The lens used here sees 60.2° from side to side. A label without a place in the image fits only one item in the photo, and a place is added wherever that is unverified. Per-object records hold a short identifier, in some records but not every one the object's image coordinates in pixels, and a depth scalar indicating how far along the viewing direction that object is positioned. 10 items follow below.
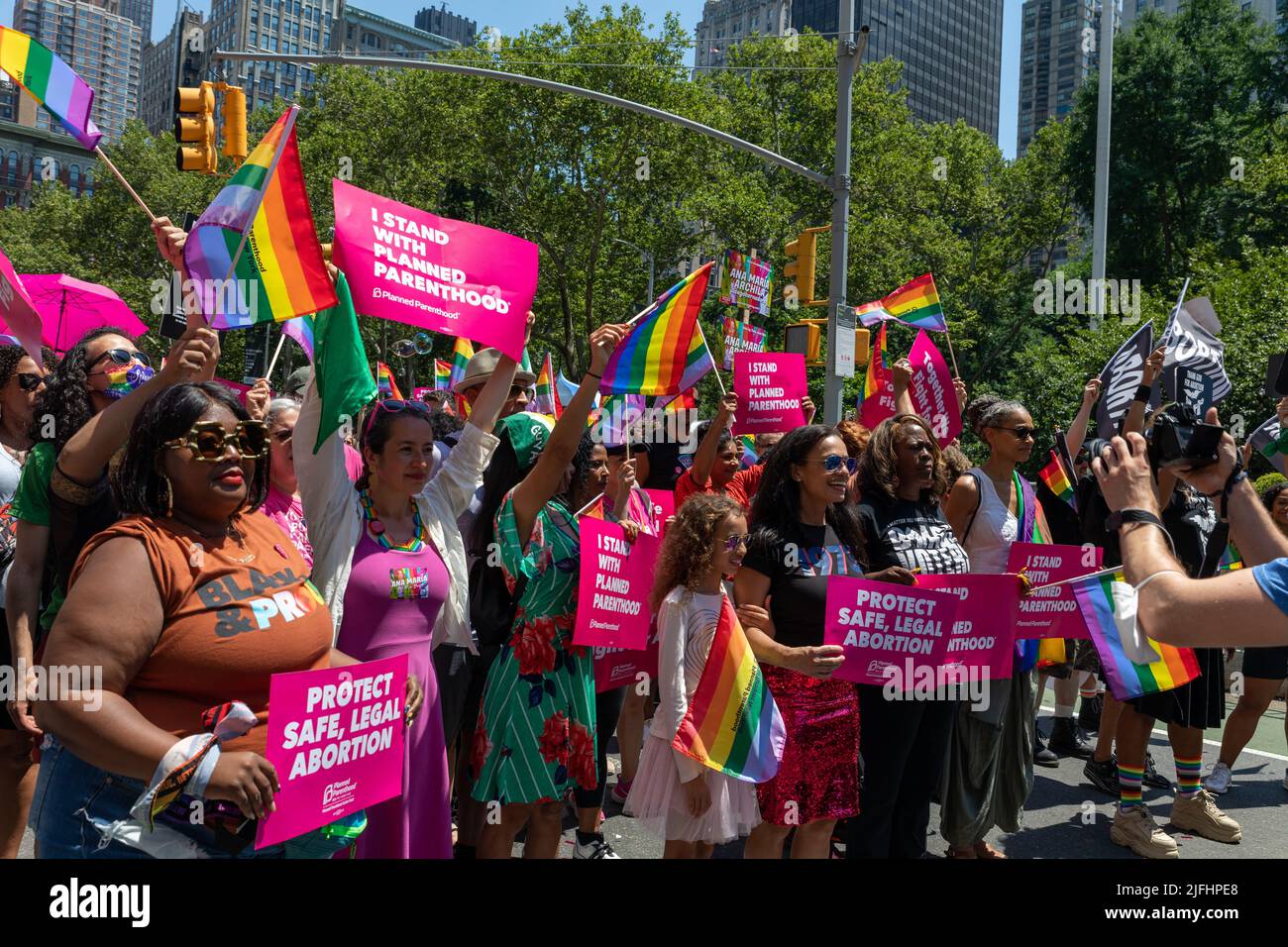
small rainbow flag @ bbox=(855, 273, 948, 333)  9.43
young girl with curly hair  3.89
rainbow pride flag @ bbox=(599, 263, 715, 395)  5.73
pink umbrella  6.70
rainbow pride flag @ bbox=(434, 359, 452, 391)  10.71
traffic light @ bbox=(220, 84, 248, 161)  11.40
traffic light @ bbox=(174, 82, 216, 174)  10.65
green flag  3.43
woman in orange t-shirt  2.20
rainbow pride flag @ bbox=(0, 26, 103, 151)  4.65
